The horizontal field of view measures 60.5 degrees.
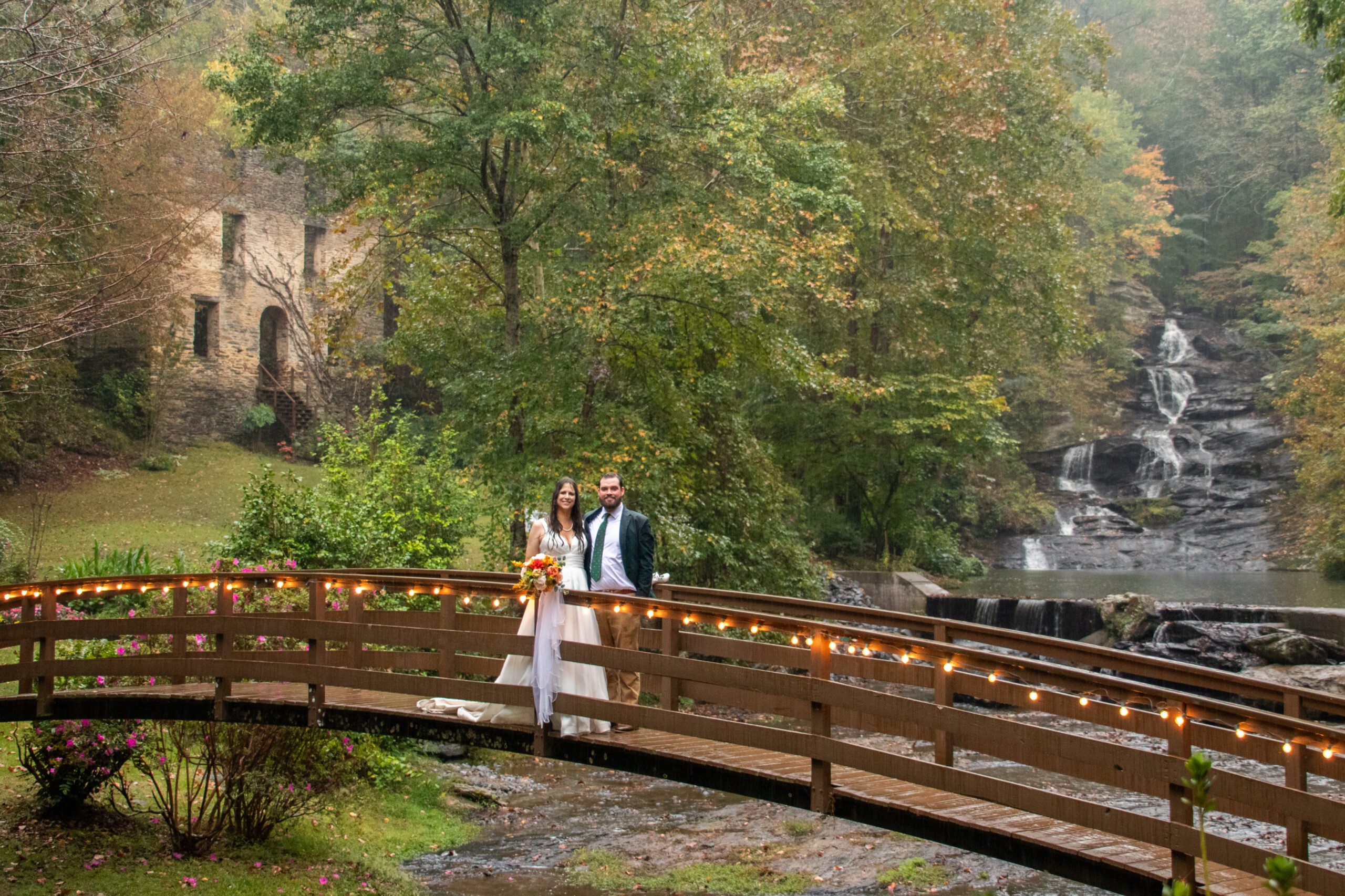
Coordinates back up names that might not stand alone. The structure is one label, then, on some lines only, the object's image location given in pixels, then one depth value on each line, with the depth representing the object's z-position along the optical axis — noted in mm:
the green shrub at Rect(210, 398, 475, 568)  14500
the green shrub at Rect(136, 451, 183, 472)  30594
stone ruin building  34625
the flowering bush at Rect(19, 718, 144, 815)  9773
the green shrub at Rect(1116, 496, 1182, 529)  36325
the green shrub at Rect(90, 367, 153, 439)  31266
